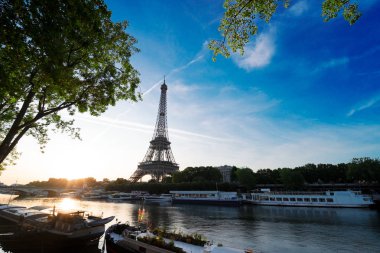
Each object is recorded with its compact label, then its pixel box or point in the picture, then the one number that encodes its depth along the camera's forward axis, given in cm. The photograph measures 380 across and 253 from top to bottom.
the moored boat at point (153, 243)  1553
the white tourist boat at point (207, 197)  8212
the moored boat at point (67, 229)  2425
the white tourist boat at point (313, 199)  6869
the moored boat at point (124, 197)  11255
